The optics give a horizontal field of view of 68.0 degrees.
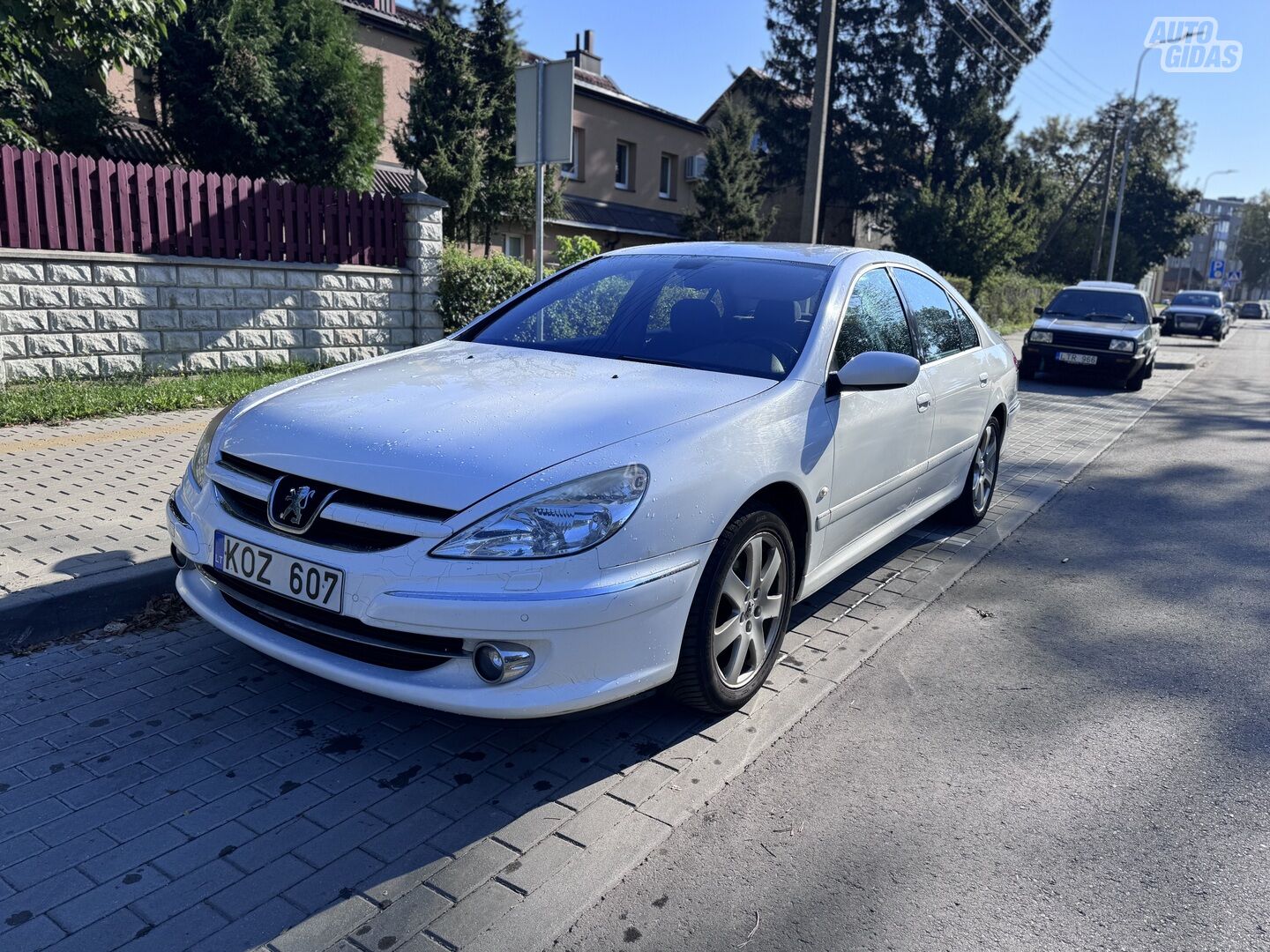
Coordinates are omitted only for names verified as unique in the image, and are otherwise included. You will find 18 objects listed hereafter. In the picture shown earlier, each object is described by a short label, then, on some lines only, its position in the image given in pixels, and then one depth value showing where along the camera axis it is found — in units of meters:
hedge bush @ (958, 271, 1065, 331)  27.77
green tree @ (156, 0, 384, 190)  14.84
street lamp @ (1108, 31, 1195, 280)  37.16
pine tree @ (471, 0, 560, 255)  19.98
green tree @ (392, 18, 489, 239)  19.45
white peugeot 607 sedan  2.65
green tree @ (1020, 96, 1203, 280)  47.50
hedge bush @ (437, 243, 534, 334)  11.62
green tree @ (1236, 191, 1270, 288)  111.44
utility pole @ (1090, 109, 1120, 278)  36.81
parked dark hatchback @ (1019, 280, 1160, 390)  14.42
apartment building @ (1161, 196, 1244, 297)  101.04
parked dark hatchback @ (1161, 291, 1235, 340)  31.69
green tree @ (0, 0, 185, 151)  7.81
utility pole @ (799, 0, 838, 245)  12.88
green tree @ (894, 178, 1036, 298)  25.52
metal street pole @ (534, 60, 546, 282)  8.05
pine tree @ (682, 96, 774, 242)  28.56
